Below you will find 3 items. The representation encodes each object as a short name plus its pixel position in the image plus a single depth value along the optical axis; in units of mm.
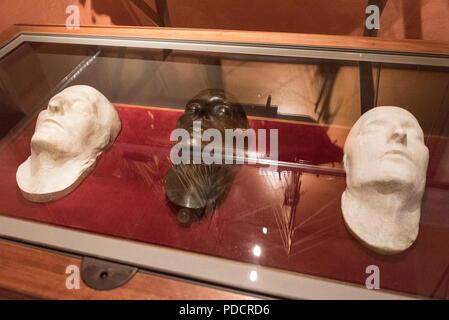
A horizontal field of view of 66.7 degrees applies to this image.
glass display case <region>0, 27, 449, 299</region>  822
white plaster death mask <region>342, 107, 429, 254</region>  856
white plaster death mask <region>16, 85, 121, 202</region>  1060
